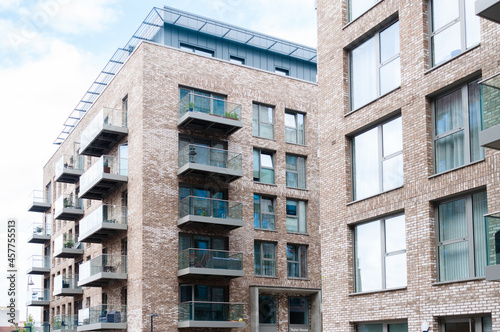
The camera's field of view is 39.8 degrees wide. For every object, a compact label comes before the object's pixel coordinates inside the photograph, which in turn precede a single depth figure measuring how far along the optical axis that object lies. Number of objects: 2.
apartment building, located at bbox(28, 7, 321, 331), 31.81
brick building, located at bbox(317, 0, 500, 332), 15.25
